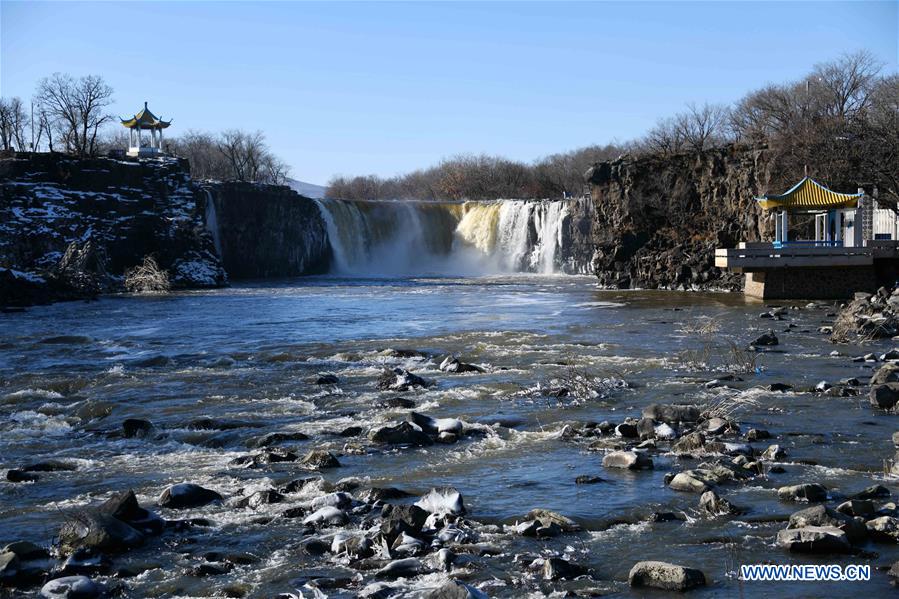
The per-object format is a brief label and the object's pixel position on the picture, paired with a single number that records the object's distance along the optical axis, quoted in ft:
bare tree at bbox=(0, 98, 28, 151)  276.41
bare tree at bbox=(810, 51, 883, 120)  204.95
